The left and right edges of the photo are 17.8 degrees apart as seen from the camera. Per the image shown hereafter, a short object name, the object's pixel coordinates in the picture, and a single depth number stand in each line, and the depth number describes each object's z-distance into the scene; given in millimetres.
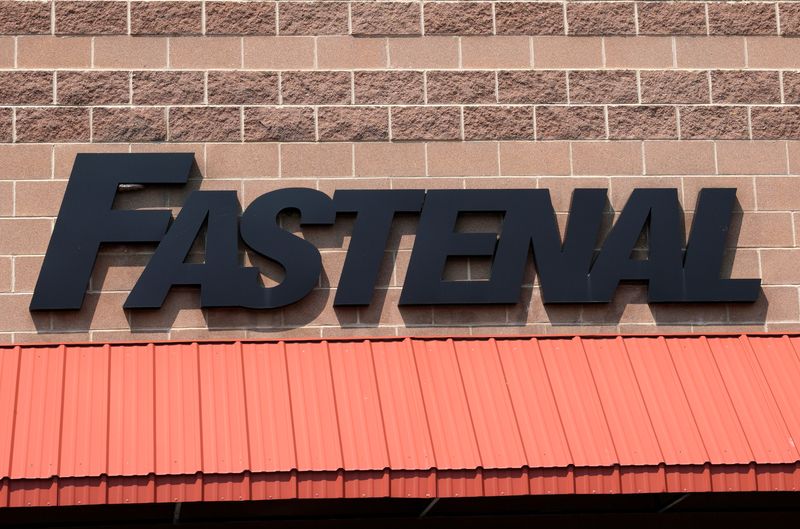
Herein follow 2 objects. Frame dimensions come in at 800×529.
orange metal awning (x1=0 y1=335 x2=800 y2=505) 15303
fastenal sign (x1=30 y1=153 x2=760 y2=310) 17934
